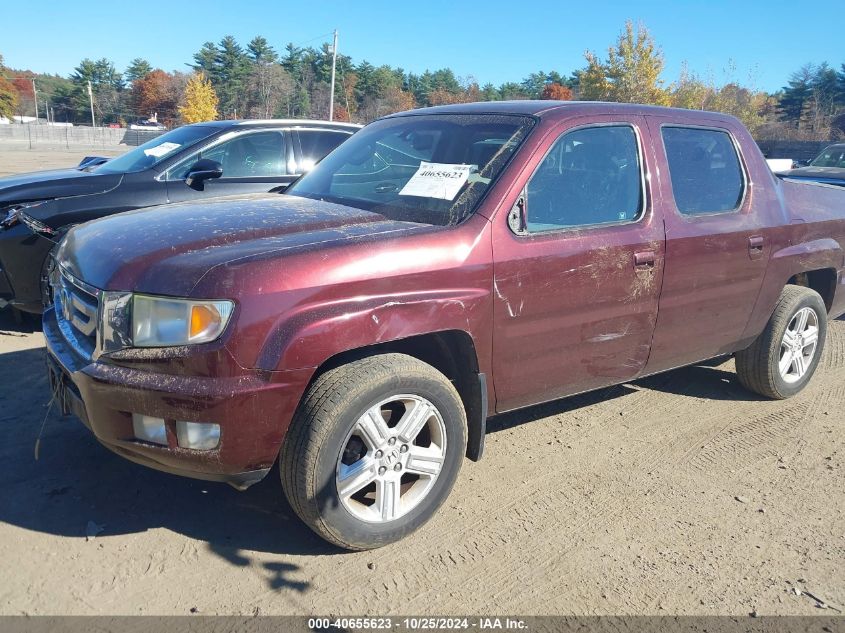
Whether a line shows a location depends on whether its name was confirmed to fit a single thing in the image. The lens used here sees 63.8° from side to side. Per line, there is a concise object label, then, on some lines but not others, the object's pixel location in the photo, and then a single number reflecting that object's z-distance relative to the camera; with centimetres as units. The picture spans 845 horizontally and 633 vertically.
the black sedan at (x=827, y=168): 1023
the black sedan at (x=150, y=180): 520
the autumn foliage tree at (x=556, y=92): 7761
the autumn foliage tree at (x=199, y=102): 6431
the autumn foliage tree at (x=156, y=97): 8744
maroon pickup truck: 258
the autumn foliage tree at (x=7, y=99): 7751
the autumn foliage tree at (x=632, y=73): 4588
